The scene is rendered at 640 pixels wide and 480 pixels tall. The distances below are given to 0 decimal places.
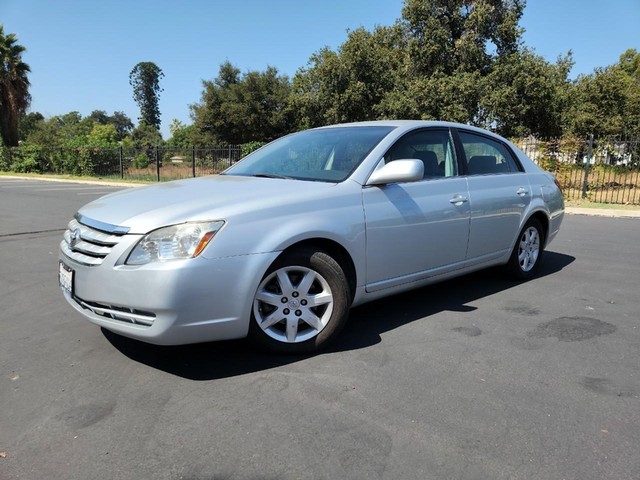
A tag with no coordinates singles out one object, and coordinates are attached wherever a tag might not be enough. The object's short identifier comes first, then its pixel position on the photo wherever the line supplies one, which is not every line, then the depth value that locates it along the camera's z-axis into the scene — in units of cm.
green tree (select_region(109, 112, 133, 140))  14038
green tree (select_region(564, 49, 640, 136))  2788
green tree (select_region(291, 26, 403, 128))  3053
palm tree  3509
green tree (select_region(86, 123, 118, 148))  8398
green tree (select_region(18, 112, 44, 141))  7359
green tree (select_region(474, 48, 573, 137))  2530
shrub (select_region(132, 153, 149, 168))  2746
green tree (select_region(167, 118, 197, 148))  7799
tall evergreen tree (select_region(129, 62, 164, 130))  10350
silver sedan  299
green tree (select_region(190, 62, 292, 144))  4106
